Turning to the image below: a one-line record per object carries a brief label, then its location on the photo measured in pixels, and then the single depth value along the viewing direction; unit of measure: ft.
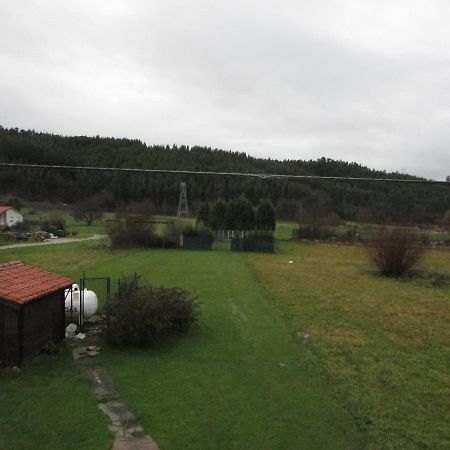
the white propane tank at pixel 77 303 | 42.65
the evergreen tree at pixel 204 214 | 162.75
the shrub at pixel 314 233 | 168.55
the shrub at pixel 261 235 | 133.28
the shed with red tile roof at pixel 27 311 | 32.68
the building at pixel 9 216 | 188.37
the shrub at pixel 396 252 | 91.40
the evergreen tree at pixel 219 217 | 161.58
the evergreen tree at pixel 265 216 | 164.45
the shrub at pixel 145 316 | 38.13
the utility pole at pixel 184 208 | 207.85
